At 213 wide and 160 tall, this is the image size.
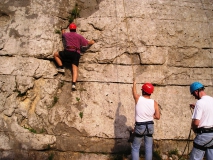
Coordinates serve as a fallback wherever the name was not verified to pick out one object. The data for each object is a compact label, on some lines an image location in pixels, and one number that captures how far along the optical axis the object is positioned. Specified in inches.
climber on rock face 194.0
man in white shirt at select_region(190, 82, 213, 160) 133.5
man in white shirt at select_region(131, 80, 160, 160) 149.7
